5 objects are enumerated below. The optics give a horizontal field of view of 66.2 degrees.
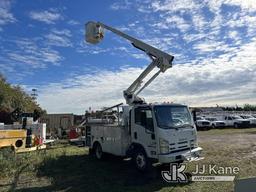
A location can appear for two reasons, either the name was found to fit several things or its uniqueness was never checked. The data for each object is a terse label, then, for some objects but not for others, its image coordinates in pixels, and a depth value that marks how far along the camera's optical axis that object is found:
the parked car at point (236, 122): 24.30
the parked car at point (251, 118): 24.79
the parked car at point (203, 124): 23.12
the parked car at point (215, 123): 23.92
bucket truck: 6.42
